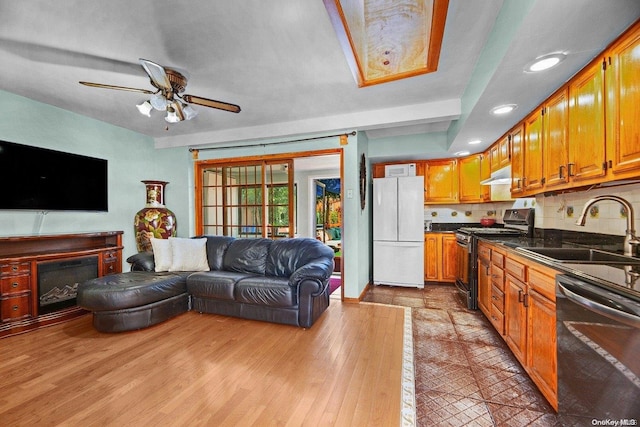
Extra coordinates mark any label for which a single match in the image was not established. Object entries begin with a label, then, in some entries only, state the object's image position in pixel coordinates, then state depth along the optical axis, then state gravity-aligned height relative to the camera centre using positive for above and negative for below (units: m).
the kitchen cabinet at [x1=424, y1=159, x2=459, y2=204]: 4.39 +0.59
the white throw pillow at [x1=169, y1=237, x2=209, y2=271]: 3.28 -0.52
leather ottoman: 2.44 -0.85
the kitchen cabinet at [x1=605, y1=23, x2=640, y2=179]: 1.33 +0.61
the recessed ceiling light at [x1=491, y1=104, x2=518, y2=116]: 2.36 +1.01
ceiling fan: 2.09 +1.07
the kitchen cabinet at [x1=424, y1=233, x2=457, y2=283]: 4.22 -0.72
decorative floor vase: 3.87 -0.07
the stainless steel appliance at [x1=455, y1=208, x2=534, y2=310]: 3.04 -0.36
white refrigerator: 4.08 -0.27
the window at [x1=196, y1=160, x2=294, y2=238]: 4.09 +0.26
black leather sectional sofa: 2.50 -0.78
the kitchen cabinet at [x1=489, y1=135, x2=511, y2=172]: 3.11 +0.82
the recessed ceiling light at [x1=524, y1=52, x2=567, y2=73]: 1.61 +1.01
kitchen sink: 1.61 -0.28
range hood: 3.18 +0.50
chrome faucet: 1.52 -0.07
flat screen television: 2.74 +0.43
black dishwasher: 0.91 -0.57
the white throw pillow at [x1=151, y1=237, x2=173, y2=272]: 3.25 -0.51
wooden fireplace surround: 2.48 -0.58
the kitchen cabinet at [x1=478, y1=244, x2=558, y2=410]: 1.48 -0.71
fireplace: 2.74 -0.74
